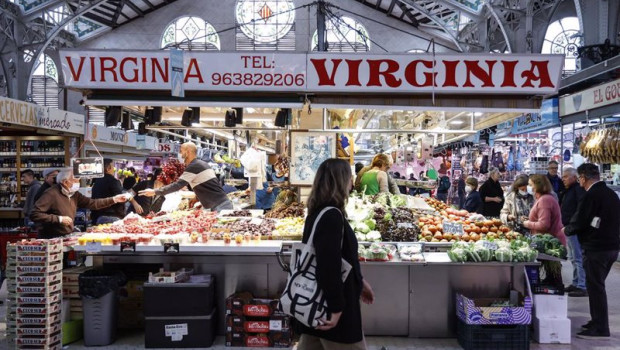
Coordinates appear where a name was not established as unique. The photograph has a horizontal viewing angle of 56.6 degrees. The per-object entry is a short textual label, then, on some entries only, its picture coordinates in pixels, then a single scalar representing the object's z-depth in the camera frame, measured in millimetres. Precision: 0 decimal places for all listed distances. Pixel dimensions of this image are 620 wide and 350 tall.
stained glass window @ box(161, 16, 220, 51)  25406
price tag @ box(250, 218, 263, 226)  5983
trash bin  4988
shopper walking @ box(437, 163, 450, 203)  15500
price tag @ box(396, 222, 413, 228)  5480
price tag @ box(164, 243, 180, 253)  5113
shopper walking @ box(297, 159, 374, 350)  2873
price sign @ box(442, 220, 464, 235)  5488
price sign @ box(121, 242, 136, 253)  5111
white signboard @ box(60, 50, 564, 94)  5191
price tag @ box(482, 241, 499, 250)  5141
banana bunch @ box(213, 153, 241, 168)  12148
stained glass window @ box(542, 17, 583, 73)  19438
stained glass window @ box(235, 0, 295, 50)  24891
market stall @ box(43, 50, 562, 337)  5188
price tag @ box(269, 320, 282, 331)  5105
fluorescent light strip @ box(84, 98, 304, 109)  5305
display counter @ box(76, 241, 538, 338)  5277
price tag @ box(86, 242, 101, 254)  5152
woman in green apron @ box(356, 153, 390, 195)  8453
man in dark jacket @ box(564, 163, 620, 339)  5219
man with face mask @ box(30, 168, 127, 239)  5727
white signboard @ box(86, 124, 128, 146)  14273
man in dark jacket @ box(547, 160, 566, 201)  9516
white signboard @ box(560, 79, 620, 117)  7855
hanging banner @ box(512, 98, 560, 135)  10055
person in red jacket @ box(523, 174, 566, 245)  6359
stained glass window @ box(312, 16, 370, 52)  24938
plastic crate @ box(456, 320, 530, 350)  4848
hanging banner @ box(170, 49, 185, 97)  5121
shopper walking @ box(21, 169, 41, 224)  9383
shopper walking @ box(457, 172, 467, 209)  15359
